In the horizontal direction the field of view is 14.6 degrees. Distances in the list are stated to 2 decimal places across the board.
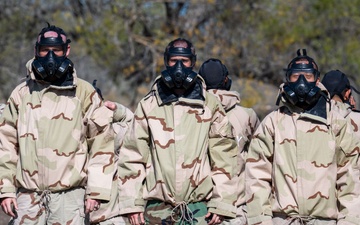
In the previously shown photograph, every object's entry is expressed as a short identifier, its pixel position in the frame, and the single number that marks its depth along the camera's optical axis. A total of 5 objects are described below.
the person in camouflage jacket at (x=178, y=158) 11.21
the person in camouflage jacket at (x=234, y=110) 14.84
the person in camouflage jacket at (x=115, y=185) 12.22
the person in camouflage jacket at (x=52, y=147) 11.53
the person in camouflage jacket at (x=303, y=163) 11.44
